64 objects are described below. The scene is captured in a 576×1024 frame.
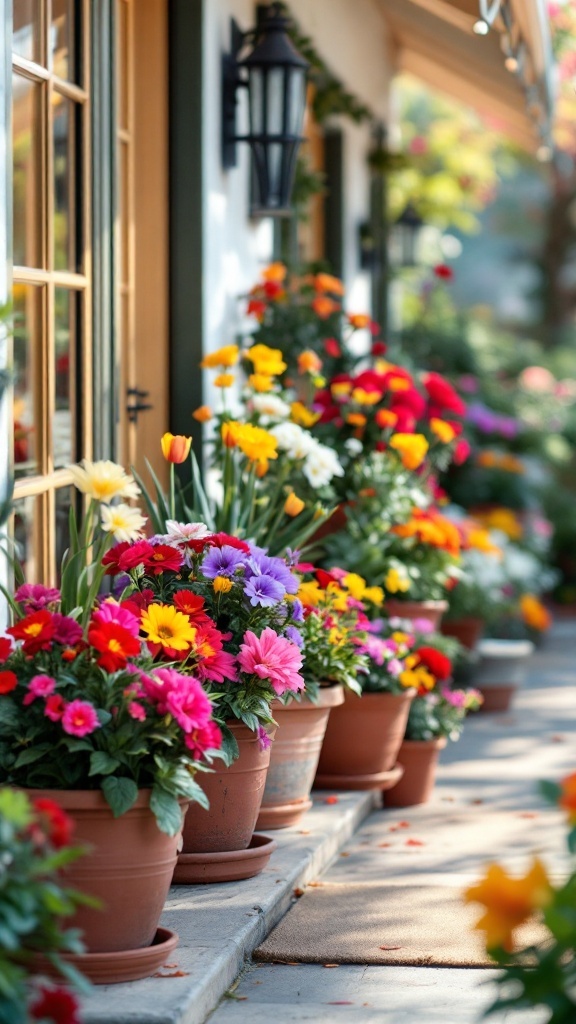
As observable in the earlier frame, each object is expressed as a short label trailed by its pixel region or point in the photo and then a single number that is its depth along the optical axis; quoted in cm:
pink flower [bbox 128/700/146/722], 239
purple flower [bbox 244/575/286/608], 301
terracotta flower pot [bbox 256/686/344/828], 362
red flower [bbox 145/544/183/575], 294
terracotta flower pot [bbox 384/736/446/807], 459
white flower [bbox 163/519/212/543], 312
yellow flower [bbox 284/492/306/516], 367
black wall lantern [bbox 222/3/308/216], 452
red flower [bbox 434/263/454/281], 782
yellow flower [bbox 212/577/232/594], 301
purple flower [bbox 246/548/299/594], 307
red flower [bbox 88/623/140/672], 247
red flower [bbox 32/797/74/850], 183
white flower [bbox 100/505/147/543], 259
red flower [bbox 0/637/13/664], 256
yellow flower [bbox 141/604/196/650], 270
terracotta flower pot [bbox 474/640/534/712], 648
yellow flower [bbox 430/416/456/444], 516
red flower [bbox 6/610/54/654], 251
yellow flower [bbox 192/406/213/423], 396
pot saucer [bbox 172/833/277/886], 320
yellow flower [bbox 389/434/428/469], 488
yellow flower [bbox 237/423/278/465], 355
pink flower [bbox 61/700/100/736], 237
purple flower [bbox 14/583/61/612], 269
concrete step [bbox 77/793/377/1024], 241
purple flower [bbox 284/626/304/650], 312
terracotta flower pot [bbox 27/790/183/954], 246
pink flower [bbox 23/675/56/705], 243
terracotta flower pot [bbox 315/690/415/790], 421
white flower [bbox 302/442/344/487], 407
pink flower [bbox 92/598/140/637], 253
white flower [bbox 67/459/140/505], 249
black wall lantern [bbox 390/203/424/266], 914
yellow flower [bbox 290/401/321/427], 434
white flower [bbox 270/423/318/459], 405
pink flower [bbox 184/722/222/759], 244
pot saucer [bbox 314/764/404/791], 429
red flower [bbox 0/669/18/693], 247
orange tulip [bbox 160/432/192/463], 310
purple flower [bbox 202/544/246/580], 304
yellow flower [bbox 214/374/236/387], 389
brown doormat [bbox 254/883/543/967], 301
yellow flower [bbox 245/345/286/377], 414
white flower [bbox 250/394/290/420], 416
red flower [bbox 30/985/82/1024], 176
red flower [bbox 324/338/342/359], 526
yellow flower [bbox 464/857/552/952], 171
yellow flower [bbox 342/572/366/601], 390
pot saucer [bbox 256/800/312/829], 369
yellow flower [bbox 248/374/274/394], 409
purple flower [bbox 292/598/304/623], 314
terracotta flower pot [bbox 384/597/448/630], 519
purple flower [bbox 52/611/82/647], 255
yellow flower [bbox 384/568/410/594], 468
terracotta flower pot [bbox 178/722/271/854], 313
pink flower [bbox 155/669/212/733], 240
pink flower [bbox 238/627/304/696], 294
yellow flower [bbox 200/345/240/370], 401
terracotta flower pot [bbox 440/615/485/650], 666
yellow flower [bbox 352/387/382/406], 494
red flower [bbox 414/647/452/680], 449
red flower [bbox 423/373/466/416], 552
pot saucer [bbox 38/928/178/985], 249
